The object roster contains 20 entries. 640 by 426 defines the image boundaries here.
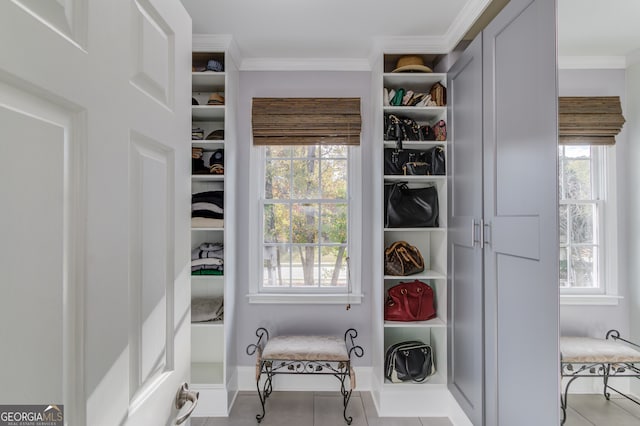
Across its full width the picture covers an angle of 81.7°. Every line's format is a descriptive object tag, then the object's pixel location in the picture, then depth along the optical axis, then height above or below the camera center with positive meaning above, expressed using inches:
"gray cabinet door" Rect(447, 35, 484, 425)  84.4 -4.4
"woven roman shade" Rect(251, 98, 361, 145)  118.5 +30.3
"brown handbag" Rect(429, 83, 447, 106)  107.3 +35.4
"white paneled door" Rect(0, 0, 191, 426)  18.5 +0.4
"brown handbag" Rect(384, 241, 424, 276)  107.7 -12.9
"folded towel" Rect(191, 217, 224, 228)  105.5 -1.6
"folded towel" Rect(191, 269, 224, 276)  106.7 -16.1
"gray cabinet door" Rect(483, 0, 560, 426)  58.4 +0.2
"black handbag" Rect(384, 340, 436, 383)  103.9 -41.7
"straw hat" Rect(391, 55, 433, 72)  106.3 +43.9
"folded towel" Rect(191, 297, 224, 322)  106.7 -27.4
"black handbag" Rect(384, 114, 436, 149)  107.3 +25.2
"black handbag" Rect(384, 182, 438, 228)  106.8 +2.1
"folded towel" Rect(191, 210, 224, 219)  106.5 +0.7
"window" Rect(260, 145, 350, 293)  122.8 -0.6
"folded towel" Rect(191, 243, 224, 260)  108.0 -10.4
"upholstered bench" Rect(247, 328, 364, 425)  100.3 -38.5
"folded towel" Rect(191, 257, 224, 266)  106.7 -13.2
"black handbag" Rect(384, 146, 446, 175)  107.6 +15.6
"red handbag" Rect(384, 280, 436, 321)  106.0 -25.2
